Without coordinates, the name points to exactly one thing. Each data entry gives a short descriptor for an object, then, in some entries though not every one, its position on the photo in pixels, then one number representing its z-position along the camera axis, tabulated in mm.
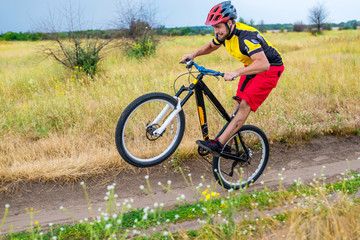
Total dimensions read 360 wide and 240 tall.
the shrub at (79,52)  9711
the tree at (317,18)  50397
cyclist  3586
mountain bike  3695
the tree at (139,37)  14102
